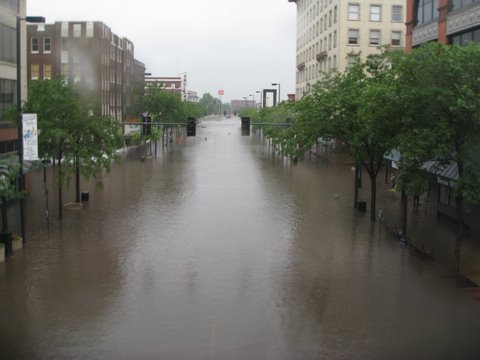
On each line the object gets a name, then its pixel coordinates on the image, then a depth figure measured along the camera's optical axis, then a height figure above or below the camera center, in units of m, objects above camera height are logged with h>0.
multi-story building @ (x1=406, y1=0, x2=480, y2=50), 26.92 +5.76
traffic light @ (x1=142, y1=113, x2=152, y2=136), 51.17 -0.38
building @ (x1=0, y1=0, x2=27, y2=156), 30.70 +3.05
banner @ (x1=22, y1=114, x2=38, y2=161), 21.22 -0.63
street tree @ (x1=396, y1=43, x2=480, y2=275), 17.17 +0.49
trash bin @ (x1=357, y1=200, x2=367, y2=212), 30.67 -4.31
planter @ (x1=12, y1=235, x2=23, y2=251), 21.58 -4.75
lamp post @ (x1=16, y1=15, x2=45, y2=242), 21.31 +0.11
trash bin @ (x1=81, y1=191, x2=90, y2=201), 33.19 -4.40
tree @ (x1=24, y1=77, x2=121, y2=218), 27.06 -0.23
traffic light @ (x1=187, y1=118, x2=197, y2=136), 45.58 -0.29
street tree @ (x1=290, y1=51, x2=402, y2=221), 27.27 +0.63
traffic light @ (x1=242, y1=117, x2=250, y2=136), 50.80 +0.09
